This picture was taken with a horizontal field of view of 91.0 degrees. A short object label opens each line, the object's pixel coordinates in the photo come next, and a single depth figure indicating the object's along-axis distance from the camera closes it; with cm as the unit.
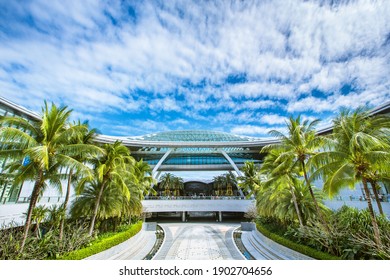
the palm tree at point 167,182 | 3805
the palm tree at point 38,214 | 1121
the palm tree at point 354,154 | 692
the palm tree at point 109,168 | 1266
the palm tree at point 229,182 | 3816
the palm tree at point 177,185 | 3913
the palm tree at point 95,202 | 1390
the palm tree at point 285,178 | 1252
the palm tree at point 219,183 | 3909
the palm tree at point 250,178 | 2728
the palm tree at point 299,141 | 1086
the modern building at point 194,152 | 3703
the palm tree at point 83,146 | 953
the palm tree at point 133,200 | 1624
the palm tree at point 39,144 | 749
